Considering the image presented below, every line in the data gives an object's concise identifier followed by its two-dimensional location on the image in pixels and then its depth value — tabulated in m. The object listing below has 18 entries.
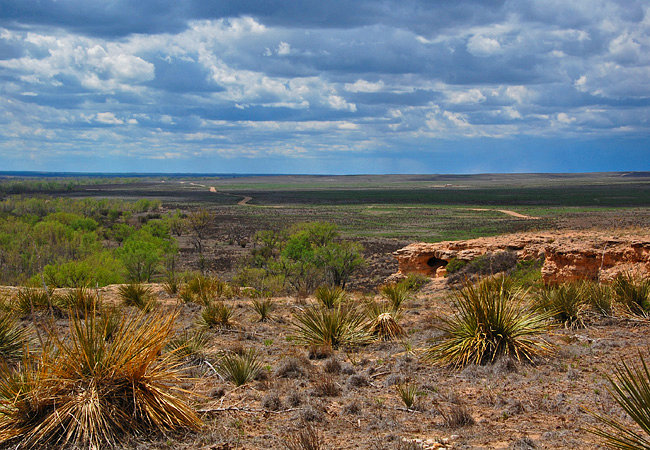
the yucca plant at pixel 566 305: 9.98
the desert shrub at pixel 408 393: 6.37
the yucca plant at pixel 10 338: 7.43
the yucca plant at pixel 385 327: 10.26
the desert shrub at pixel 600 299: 10.65
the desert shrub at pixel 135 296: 13.65
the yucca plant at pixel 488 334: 7.98
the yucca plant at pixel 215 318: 11.34
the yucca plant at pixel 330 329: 9.77
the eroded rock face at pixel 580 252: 16.44
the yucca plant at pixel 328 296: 13.49
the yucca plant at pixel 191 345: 8.23
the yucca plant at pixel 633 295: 10.38
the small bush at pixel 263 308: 12.72
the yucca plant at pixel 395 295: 13.66
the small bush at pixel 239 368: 7.32
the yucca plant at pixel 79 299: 11.27
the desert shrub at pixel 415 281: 23.76
